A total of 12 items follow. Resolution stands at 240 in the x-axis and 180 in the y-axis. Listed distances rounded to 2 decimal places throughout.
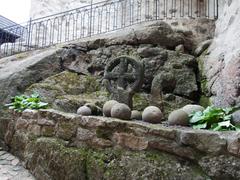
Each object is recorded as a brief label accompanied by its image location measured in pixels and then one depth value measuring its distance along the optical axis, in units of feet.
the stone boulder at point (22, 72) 16.37
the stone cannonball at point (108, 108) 11.94
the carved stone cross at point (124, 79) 13.76
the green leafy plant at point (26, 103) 14.03
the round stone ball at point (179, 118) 10.91
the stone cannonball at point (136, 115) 12.34
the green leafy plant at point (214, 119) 9.71
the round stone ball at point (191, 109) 11.62
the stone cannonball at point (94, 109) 13.21
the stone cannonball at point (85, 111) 12.46
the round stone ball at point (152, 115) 11.36
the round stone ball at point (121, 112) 11.09
